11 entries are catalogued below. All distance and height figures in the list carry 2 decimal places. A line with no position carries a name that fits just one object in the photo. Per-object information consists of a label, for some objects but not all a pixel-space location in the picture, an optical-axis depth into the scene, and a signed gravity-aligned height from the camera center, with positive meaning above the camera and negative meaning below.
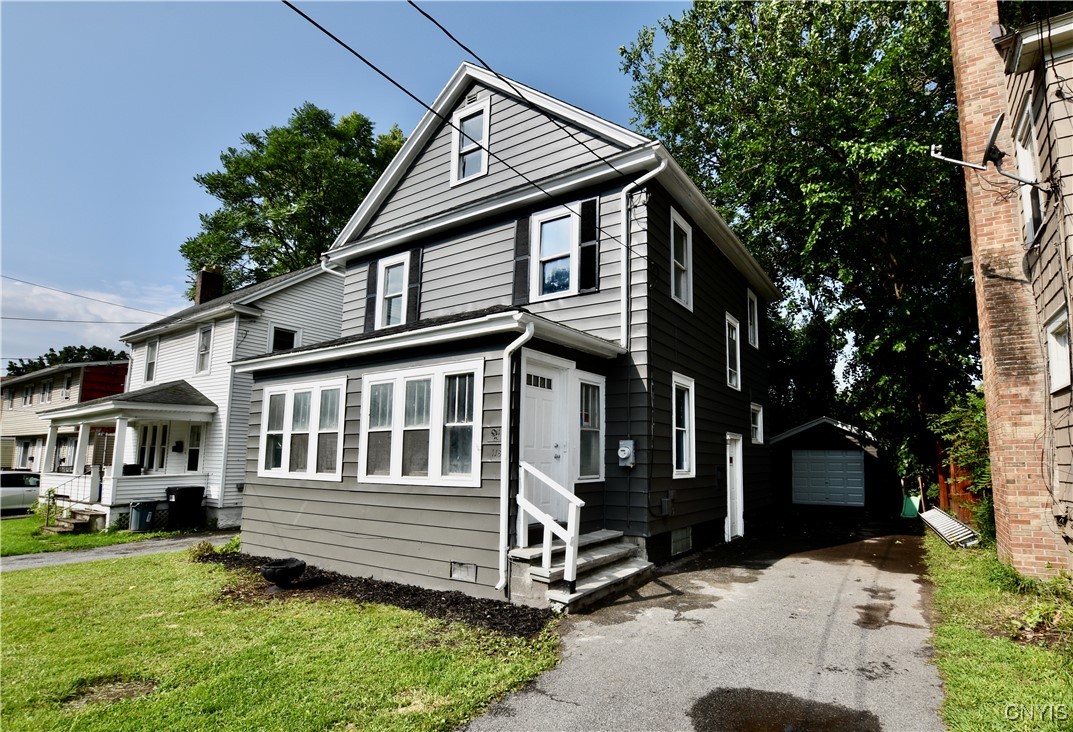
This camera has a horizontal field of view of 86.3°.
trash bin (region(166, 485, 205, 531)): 15.48 -1.93
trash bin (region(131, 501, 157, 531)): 15.12 -2.09
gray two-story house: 7.05 +0.94
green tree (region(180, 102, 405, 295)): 27.64 +11.79
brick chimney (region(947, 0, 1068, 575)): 7.20 +1.45
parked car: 20.28 -1.98
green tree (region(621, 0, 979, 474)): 13.59 +6.66
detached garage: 19.23 -0.53
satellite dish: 6.55 +3.77
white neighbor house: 15.91 +0.89
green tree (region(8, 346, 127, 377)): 42.84 +5.78
